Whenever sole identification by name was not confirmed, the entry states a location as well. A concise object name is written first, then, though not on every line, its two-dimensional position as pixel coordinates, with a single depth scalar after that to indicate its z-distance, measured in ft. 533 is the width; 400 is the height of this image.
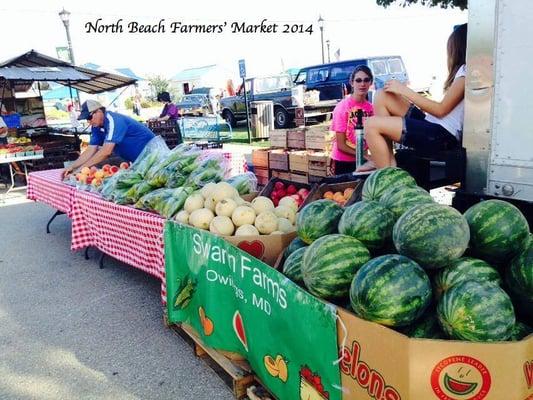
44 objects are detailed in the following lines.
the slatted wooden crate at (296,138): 27.31
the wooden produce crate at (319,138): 25.23
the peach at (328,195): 11.15
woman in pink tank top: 16.96
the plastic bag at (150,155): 16.85
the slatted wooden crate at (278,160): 27.09
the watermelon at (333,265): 6.61
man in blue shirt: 20.45
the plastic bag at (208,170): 14.42
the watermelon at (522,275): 5.99
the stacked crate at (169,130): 40.67
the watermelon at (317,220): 8.01
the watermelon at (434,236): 6.13
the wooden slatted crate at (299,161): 25.68
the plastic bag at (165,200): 12.52
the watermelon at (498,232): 6.51
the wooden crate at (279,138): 28.68
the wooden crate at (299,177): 26.05
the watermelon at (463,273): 6.06
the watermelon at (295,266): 7.47
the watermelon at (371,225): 7.11
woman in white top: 11.60
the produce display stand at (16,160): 32.91
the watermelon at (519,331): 5.61
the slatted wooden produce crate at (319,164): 24.23
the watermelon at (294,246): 8.47
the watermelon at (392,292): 5.77
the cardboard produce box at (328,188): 11.36
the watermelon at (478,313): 5.36
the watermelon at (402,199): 7.47
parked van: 59.52
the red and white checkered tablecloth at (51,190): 19.13
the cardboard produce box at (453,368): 5.15
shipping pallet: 8.89
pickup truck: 64.49
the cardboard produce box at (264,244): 9.48
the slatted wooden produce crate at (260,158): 28.76
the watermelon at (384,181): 8.40
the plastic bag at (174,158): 15.87
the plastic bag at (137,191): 14.82
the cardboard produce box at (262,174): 28.87
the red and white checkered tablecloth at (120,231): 12.92
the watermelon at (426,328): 5.92
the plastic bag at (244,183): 13.41
